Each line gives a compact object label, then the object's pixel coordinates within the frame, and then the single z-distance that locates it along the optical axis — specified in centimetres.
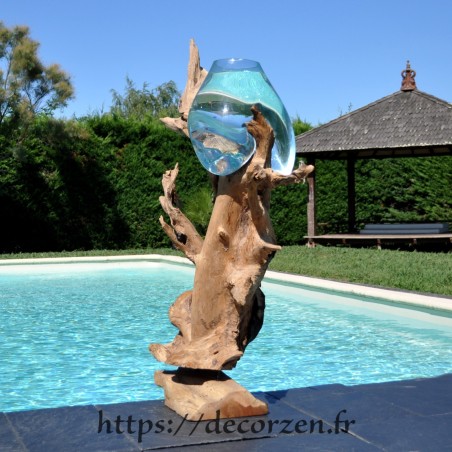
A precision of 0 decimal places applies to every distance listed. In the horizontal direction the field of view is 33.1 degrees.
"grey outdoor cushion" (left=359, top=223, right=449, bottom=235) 1819
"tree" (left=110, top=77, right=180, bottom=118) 5209
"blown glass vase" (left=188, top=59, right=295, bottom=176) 365
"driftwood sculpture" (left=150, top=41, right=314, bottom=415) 372
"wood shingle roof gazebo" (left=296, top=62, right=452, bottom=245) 1747
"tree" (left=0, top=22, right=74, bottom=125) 1661
